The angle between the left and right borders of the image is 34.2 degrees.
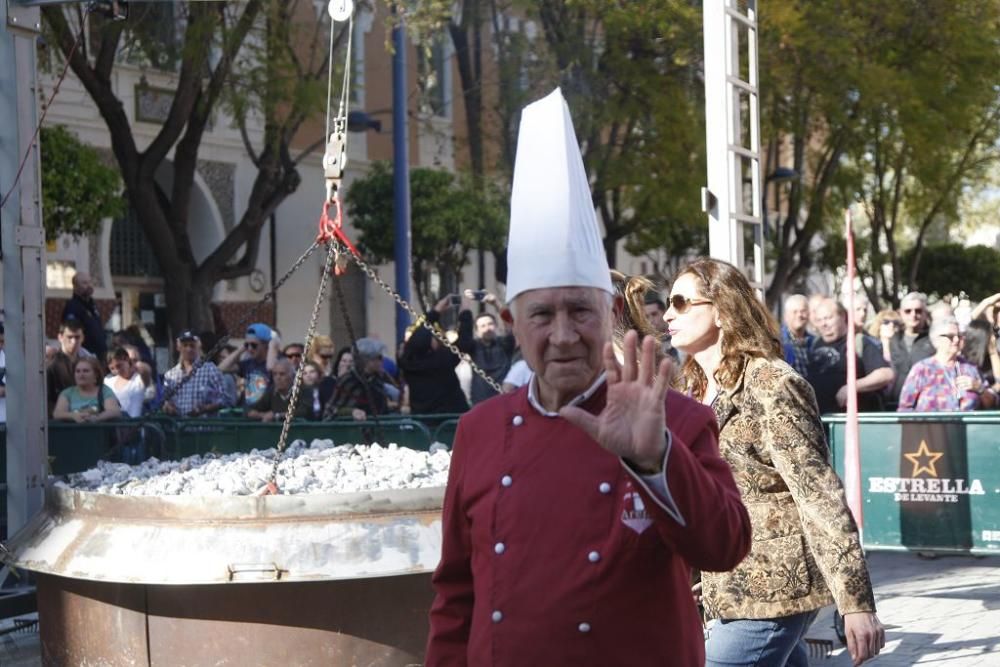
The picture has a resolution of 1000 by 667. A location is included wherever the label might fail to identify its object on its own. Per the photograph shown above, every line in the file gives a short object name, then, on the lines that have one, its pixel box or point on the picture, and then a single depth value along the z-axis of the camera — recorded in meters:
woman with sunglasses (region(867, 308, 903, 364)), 13.36
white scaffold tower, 8.77
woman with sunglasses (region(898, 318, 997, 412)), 11.30
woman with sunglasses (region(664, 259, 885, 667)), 4.02
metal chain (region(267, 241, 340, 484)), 5.81
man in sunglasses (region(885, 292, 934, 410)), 12.38
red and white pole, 10.15
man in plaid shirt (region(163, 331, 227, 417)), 13.89
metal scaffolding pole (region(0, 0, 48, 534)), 8.18
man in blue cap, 14.18
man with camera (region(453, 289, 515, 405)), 14.49
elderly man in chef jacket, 2.90
